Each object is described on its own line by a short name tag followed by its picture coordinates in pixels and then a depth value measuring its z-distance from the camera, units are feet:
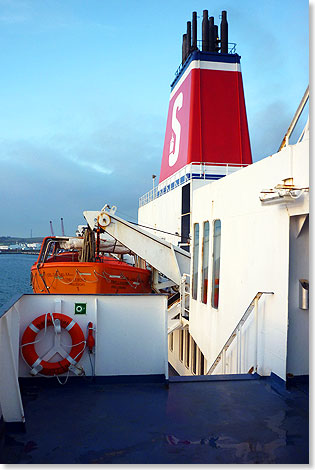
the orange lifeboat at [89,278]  37.42
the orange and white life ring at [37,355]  14.92
